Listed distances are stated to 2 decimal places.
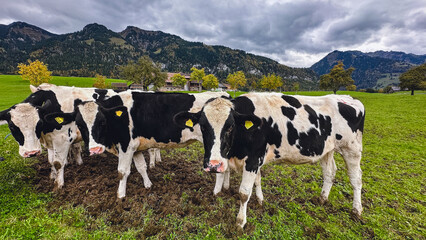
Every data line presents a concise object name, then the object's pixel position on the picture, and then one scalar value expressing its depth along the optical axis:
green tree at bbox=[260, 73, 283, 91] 59.78
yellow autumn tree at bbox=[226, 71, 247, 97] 57.97
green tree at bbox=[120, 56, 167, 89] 43.19
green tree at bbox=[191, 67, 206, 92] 63.72
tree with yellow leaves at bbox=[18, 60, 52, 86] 33.84
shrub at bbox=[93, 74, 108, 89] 53.03
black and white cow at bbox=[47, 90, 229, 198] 4.28
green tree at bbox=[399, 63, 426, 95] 40.53
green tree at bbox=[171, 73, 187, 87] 61.53
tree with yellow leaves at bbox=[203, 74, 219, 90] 61.41
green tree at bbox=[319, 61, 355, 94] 39.36
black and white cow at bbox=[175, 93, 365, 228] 3.14
